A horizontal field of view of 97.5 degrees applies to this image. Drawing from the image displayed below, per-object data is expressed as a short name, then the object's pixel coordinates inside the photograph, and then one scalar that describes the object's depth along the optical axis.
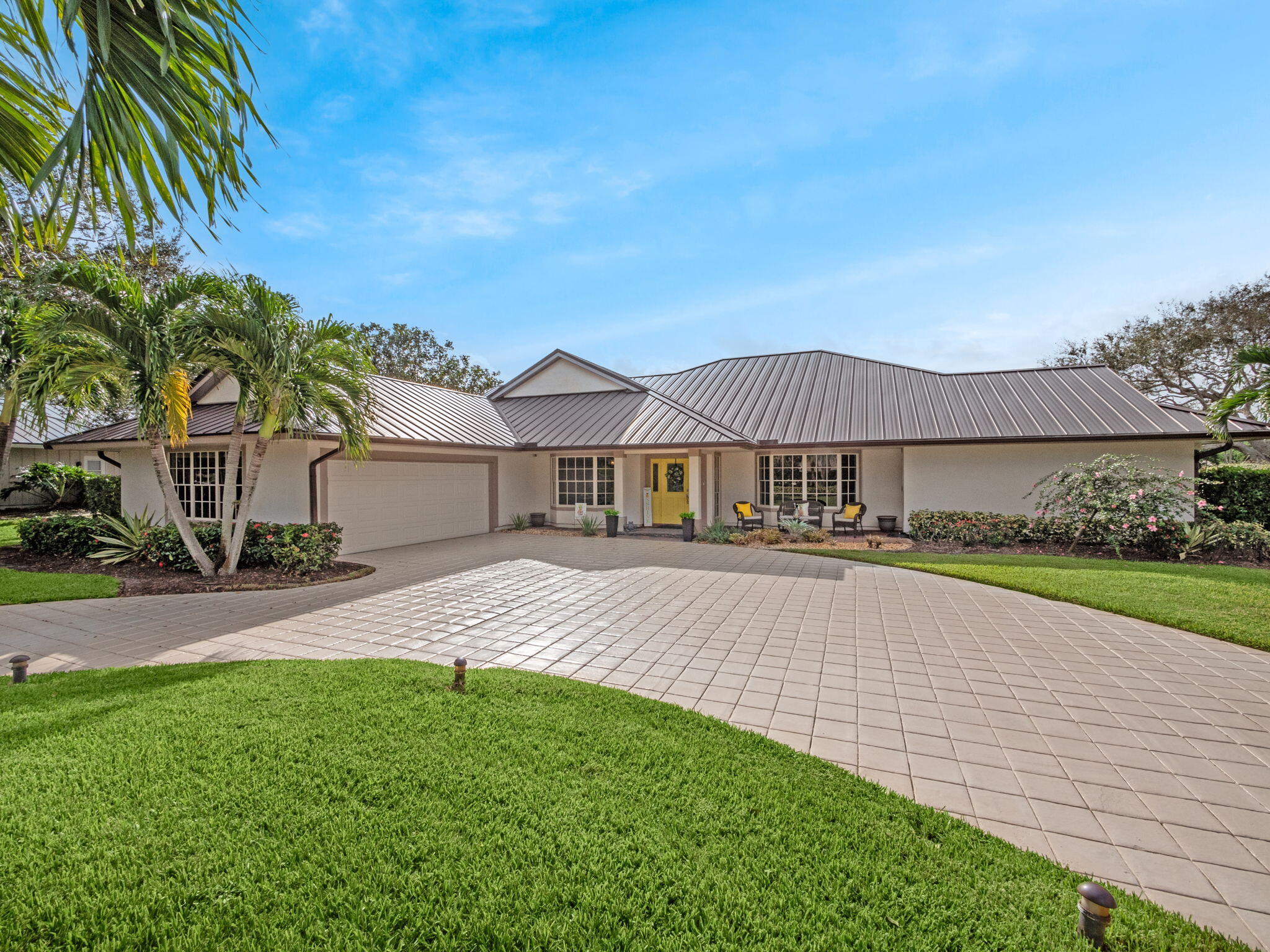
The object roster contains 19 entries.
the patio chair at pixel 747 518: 15.59
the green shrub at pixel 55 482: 21.48
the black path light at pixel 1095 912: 2.13
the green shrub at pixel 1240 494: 13.20
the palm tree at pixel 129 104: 2.52
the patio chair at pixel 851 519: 15.59
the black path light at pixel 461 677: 4.70
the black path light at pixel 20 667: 4.80
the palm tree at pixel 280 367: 8.61
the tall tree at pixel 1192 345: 24.83
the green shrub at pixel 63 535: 11.53
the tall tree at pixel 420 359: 39.50
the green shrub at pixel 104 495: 16.47
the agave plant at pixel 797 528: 14.63
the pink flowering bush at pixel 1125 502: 11.72
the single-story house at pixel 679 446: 13.09
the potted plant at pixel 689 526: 15.15
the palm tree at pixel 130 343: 8.02
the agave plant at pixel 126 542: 10.66
